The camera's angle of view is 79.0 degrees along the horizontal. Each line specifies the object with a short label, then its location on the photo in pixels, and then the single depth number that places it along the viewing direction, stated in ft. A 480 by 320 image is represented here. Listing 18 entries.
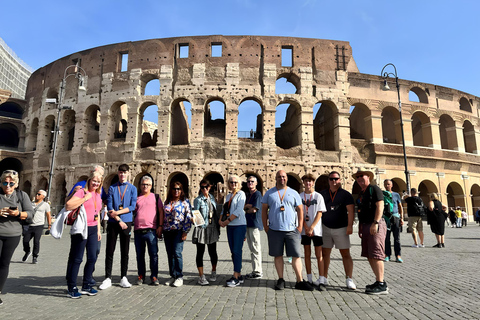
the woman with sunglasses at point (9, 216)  12.01
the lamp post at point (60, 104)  52.25
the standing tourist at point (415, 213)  28.48
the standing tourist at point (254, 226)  16.97
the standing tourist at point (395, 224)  22.22
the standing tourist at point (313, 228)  14.99
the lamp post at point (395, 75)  54.41
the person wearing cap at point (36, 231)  22.27
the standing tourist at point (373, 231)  13.96
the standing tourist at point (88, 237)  13.10
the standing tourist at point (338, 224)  14.87
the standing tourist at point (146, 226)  15.52
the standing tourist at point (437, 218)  28.91
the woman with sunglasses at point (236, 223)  15.85
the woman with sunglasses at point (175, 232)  15.40
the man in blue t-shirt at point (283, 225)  14.56
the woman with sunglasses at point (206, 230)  15.84
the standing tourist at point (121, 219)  14.83
